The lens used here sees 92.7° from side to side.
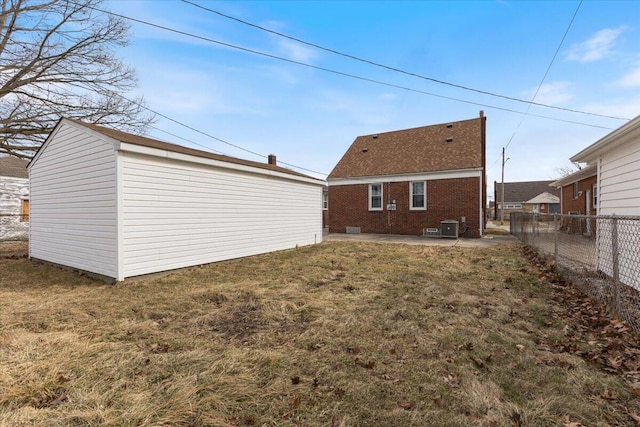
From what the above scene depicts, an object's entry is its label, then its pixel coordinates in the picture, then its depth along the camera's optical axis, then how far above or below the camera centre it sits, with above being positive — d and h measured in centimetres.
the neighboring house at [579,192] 1595 +161
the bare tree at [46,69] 1220 +616
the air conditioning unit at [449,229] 1567 -63
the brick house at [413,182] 1620 +199
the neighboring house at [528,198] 4512 +315
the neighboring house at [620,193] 485 +49
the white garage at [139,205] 668 +28
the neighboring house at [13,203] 1825 +66
